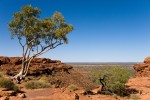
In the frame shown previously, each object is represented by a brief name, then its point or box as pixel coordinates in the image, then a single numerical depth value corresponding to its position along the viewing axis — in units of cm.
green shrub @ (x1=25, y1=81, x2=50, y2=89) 1087
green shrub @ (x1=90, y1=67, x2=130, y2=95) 1335
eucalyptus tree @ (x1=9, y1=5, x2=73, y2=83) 1287
